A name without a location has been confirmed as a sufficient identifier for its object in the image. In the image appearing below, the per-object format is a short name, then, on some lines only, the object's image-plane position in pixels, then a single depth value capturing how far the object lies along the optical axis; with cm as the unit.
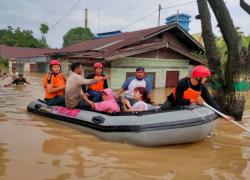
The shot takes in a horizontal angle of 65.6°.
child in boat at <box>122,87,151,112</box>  366
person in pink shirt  389
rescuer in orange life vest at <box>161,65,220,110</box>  329
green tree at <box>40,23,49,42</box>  3429
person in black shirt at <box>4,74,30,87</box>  1032
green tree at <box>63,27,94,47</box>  3887
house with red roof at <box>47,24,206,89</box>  913
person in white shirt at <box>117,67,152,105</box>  421
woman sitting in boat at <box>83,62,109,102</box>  445
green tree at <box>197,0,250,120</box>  489
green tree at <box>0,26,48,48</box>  3086
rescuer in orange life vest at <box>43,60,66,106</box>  455
